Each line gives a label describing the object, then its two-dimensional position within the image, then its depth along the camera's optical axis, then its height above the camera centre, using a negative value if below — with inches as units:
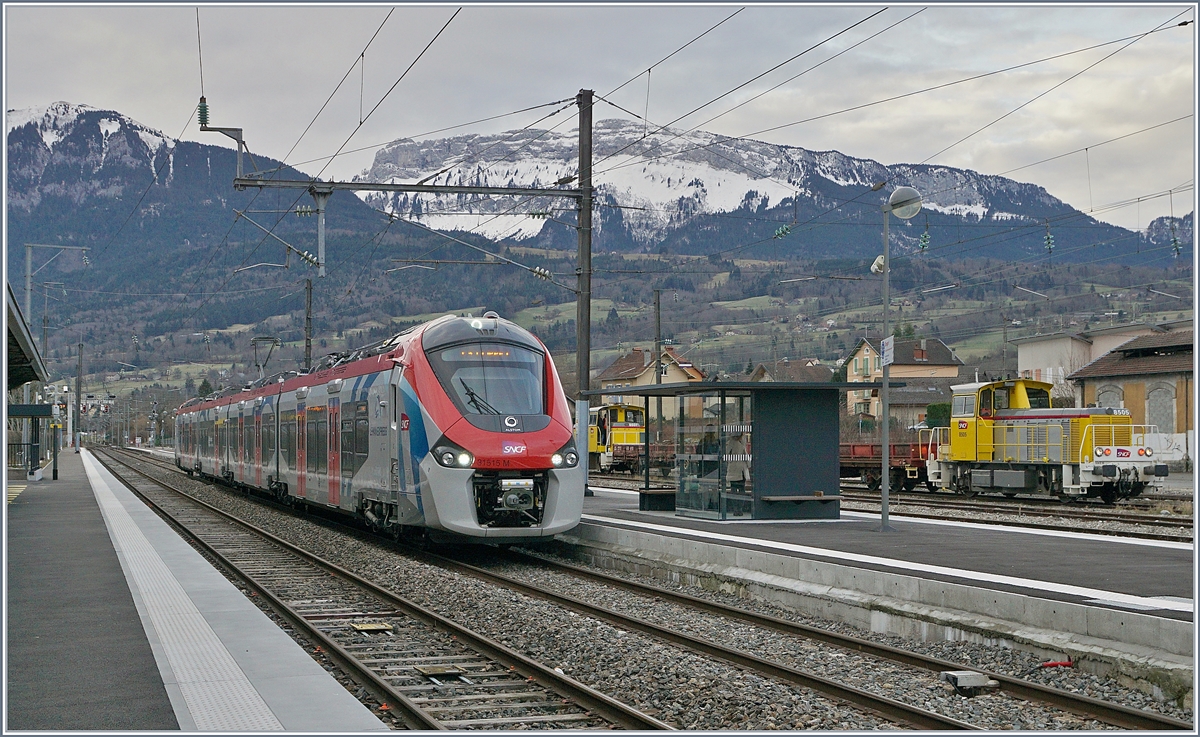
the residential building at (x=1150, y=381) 1811.1 +55.2
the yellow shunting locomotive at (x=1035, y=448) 1091.9 -33.1
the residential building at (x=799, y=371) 2901.1 +128.4
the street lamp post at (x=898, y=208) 709.3 +129.0
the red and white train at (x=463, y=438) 645.9 -11.3
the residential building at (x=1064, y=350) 2381.9 +146.8
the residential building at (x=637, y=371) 2432.3 +119.4
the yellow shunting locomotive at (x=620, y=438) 1895.9 -33.4
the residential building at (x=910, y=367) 3154.5 +154.2
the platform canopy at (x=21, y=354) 809.9 +63.0
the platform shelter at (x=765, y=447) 765.3 -20.6
